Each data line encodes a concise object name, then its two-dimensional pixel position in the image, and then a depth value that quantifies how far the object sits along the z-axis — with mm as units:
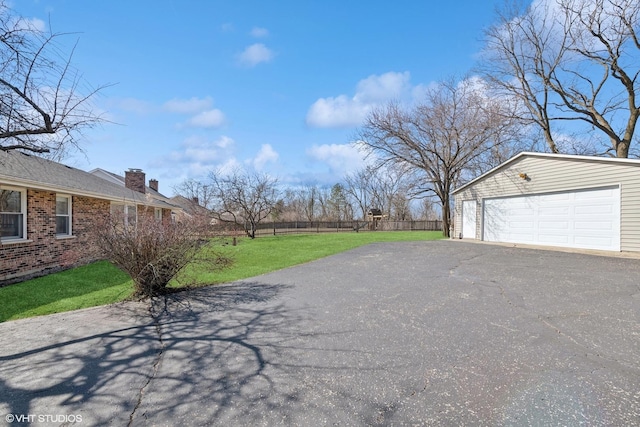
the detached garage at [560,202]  9695
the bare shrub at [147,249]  5496
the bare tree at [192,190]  31331
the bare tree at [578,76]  15383
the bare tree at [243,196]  23750
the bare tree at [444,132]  19484
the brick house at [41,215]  7680
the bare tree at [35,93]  3807
